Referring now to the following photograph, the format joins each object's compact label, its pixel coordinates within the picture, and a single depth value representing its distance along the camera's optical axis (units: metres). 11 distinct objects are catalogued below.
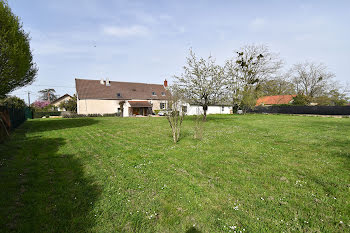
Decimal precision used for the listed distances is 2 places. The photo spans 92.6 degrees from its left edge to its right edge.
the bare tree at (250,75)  35.16
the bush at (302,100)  36.56
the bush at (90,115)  35.50
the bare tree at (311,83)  39.81
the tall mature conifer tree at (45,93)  74.09
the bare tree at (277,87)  37.16
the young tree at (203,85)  19.55
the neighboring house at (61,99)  52.91
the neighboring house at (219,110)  46.00
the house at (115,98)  38.91
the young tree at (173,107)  9.01
